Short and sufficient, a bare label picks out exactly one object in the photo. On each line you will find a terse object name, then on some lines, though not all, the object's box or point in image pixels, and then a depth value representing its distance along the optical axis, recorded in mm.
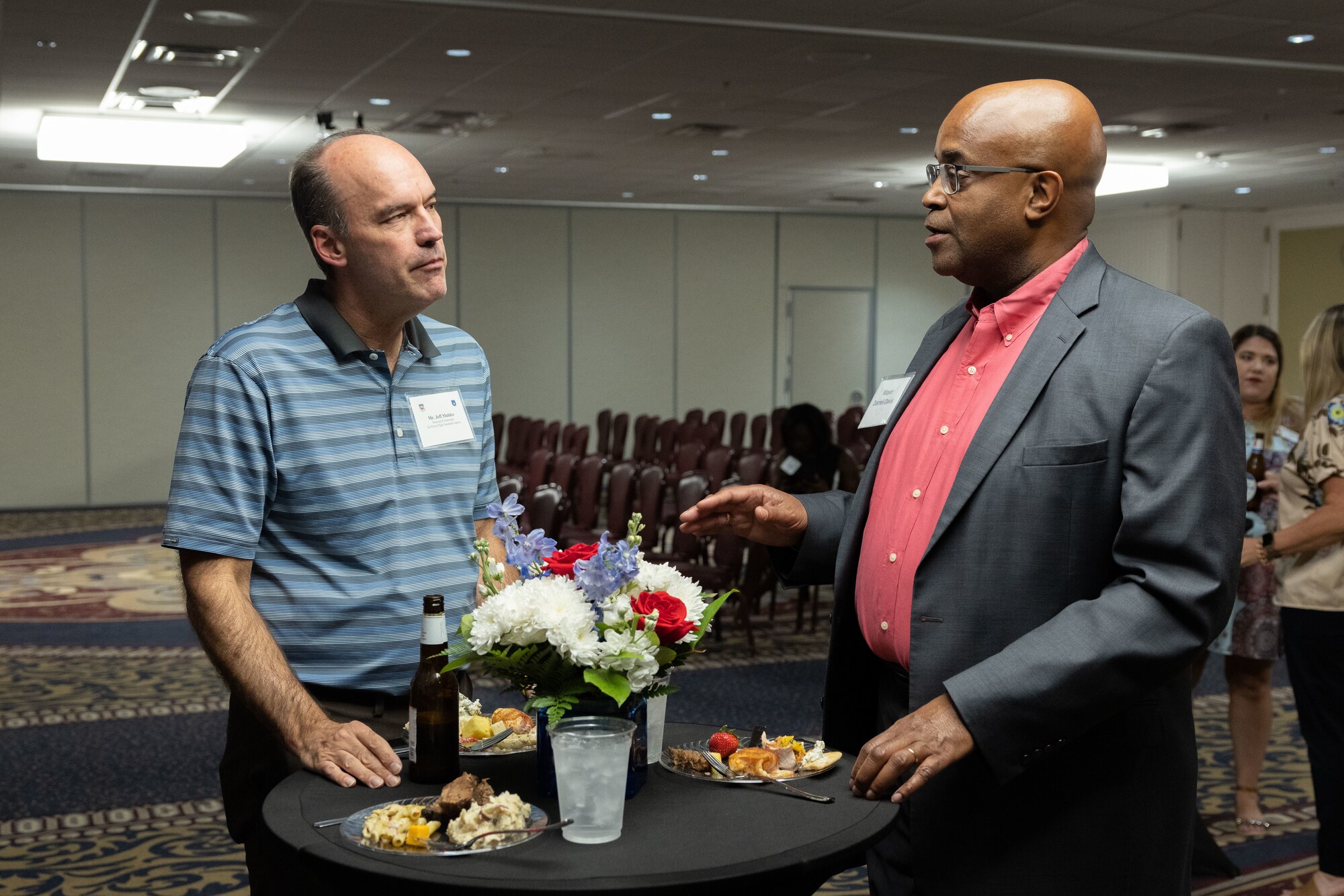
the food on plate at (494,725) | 2010
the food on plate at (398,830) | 1549
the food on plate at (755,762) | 1836
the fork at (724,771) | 1728
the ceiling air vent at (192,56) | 7816
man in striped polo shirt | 2025
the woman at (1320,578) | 3701
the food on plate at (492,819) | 1565
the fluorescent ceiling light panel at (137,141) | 10438
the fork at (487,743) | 1984
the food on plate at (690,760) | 1866
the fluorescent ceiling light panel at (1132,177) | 13336
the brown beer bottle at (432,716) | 1802
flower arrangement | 1592
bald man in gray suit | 1683
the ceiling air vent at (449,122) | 10250
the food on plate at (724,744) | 1924
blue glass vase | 1724
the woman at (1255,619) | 4277
